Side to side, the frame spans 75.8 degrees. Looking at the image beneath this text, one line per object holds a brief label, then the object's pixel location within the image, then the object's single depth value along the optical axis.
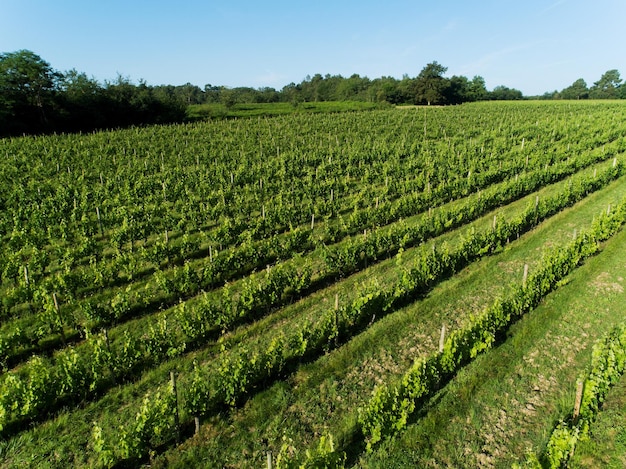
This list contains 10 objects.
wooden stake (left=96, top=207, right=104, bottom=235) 17.83
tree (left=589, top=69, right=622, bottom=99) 117.50
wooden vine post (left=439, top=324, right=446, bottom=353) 8.46
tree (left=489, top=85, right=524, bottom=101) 122.38
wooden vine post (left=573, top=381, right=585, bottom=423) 6.67
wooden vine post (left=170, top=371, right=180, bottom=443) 7.17
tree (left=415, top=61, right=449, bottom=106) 95.31
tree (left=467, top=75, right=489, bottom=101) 108.38
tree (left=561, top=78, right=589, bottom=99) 122.84
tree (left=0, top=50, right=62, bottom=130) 49.59
